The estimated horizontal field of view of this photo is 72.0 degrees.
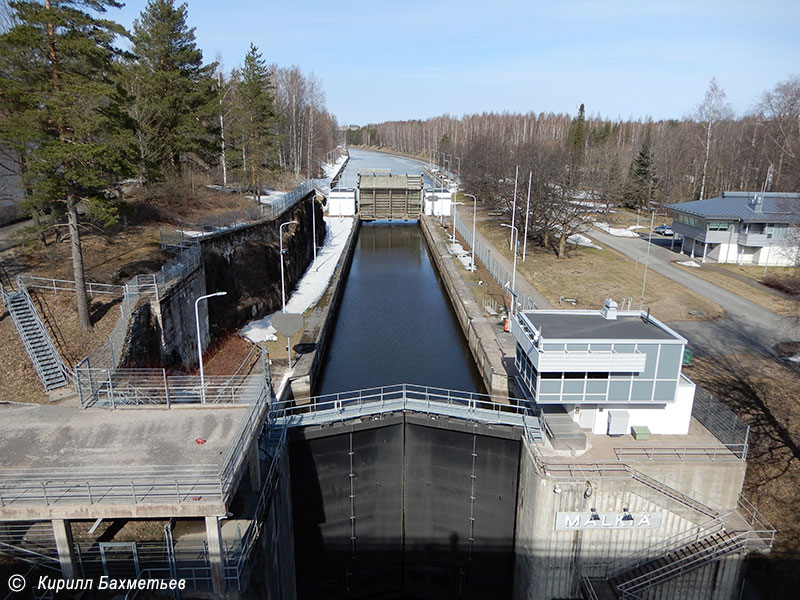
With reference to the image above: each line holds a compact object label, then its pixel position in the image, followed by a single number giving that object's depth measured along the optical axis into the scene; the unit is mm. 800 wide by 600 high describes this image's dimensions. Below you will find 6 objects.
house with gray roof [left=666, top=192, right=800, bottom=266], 41344
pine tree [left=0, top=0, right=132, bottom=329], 15773
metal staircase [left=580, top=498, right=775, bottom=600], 14625
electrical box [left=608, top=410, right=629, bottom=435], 16266
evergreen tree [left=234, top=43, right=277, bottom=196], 44656
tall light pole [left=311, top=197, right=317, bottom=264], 46644
